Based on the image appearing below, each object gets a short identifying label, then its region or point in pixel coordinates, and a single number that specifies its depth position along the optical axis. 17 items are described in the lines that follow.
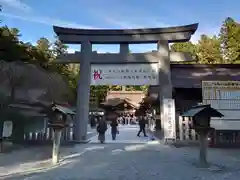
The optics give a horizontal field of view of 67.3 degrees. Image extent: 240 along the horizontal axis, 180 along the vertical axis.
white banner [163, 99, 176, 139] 9.54
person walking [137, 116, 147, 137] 13.28
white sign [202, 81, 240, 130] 9.47
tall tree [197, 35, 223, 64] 19.95
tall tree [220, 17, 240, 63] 16.21
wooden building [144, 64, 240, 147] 10.47
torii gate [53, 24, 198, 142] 10.33
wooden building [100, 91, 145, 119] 25.68
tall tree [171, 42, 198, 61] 24.57
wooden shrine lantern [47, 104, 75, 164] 6.56
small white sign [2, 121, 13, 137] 8.02
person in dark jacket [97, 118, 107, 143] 10.23
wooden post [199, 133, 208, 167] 6.15
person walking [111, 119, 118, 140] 11.61
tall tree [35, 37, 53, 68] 12.31
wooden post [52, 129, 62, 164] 6.35
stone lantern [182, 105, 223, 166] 6.22
